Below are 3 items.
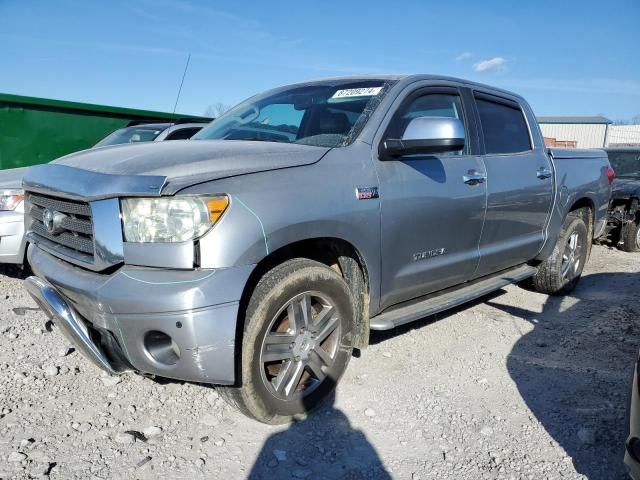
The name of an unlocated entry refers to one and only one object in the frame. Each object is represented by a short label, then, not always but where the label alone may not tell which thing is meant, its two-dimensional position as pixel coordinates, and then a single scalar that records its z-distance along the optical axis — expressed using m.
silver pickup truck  2.15
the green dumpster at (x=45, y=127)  8.47
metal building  39.38
